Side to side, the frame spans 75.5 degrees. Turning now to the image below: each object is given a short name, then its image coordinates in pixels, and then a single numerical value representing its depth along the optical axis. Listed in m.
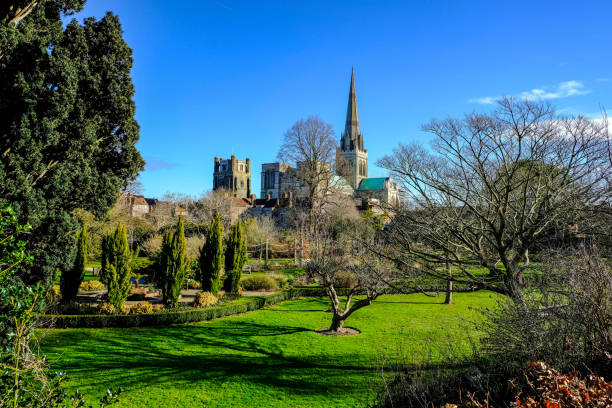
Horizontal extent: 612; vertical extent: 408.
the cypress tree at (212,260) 21.08
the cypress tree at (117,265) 16.95
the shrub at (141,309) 17.16
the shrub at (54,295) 16.25
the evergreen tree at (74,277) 18.08
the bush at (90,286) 23.38
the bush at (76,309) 16.94
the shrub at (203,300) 19.16
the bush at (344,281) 25.09
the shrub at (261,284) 25.20
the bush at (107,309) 16.62
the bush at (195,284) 25.97
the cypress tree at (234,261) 23.02
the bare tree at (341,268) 12.56
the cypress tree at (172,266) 18.61
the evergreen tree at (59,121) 10.32
